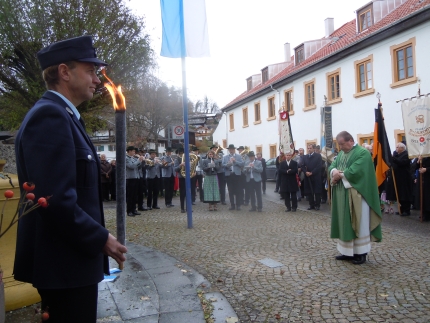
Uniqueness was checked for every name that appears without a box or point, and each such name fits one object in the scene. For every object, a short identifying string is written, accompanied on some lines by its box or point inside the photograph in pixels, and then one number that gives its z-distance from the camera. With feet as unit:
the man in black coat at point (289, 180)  41.37
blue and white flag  30.14
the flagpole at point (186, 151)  30.96
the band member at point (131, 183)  40.65
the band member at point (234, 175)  44.06
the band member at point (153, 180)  45.80
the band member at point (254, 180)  42.34
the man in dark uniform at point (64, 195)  5.72
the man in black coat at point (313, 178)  42.55
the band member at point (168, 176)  47.70
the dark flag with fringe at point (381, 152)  35.96
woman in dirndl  42.98
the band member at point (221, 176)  45.88
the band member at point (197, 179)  51.21
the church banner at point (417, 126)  33.14
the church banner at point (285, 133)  50.91
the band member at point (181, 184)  42.75
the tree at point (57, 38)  30.22
